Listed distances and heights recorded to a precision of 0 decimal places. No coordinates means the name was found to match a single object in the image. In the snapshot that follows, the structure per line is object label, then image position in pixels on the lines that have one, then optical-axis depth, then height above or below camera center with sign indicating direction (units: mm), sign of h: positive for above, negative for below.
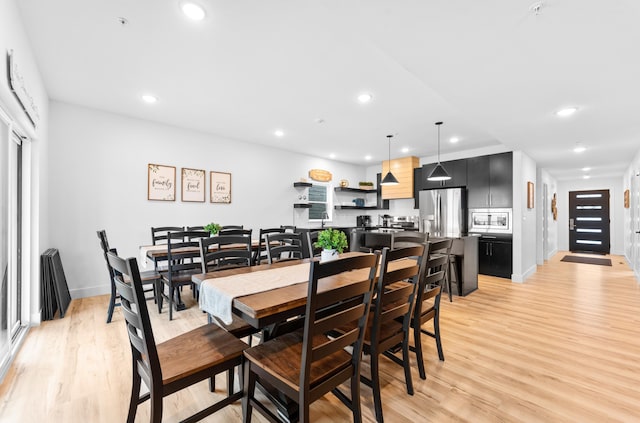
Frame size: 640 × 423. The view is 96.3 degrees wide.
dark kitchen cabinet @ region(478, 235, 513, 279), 5434 -873
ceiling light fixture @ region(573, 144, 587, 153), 4908 +1117
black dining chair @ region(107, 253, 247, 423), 1211 -724
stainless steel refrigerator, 6012 +0
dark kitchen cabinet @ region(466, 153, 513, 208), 5500 +618
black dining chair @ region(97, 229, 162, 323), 2811 -755
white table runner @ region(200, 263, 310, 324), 1521 -436
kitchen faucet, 7180 -104
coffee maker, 8109 -247
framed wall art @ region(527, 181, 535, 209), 5715 +348
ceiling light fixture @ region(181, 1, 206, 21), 2002 +1453
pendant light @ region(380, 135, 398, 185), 5473 +633
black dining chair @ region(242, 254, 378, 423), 1219 -738
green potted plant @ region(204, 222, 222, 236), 3810 -214
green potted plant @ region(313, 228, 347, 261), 2285 -242
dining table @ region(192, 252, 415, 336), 1389 -443
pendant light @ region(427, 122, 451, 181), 4691 +622
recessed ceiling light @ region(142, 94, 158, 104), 3598 +1467
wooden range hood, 6902 +852
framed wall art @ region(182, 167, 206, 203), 4816 +486
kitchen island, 4238 -728
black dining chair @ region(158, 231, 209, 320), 3109 -600
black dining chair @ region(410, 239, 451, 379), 1962 -614
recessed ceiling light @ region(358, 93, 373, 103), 3484 +1426
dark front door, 9109 -324
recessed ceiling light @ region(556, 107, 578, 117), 3225 +1156
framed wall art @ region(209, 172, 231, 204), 5152 +475
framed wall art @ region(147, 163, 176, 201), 4480 +492
